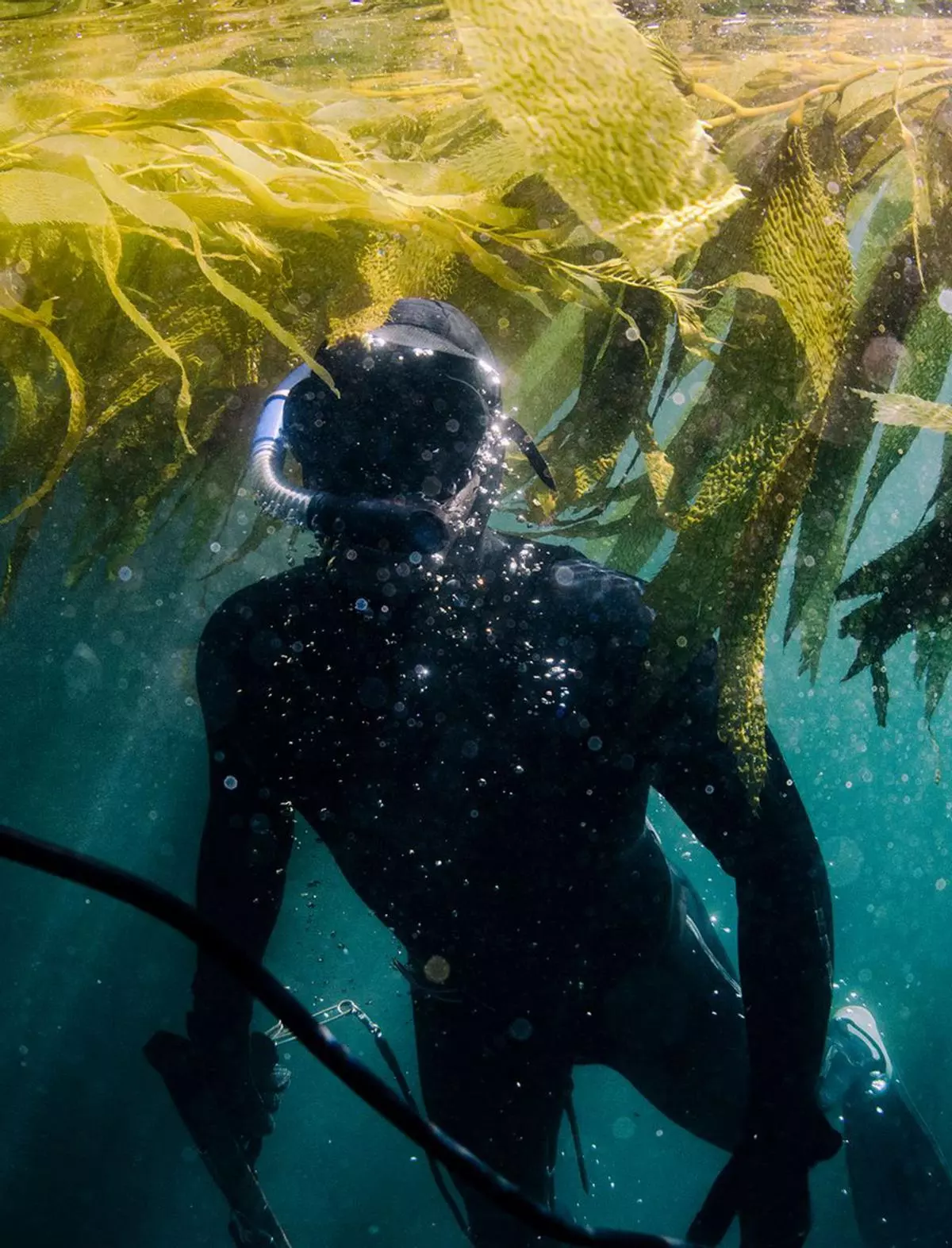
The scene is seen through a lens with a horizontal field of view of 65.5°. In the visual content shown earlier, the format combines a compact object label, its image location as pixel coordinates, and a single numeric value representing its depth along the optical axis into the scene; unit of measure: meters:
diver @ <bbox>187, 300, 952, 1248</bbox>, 1.73
